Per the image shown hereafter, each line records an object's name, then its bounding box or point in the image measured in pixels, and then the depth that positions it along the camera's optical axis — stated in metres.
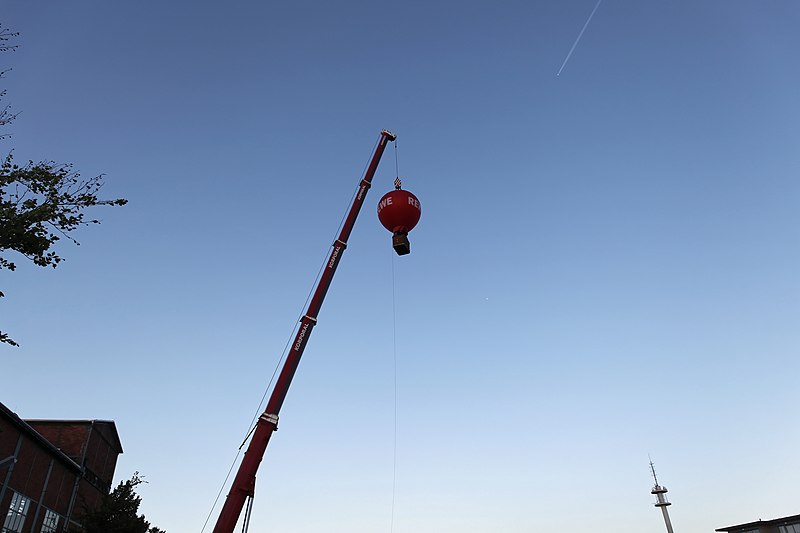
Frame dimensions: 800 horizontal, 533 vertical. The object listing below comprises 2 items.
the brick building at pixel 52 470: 32.19
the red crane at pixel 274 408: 17.39
